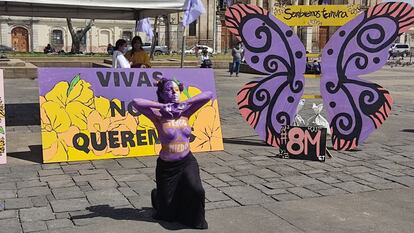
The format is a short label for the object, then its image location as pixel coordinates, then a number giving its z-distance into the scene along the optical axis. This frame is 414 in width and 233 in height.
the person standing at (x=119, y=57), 8.25
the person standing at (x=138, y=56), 9.48
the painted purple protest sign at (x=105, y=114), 6.73
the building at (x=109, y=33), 54.50
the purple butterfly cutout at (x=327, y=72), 7.61
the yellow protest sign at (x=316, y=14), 7.74
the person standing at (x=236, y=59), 23.80
